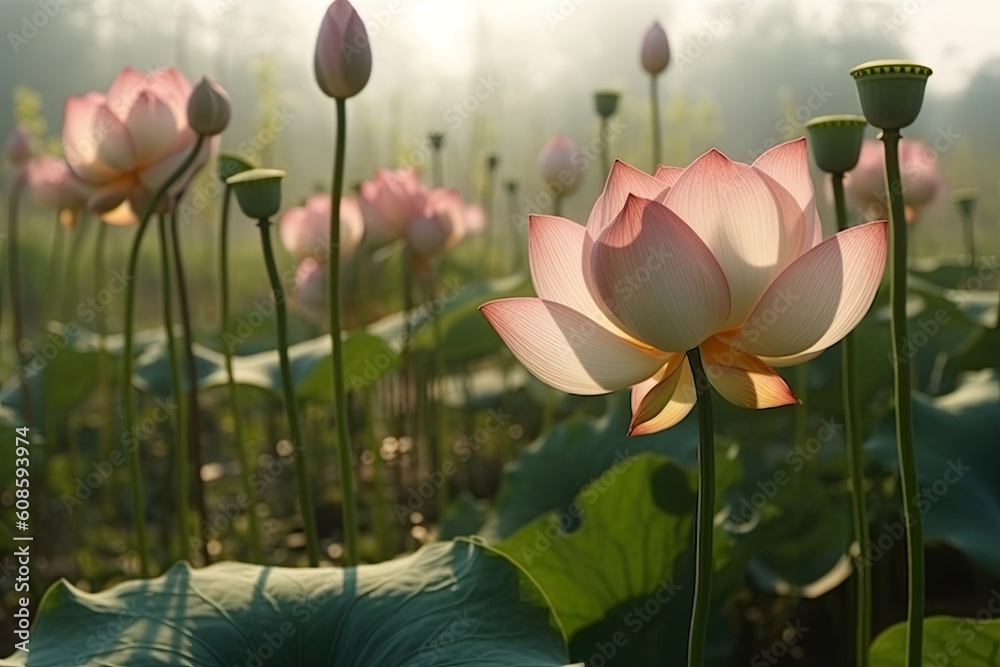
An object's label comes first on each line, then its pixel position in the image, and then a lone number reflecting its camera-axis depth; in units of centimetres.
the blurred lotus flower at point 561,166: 140
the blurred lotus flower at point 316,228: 129
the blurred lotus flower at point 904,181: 127
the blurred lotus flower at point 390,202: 130
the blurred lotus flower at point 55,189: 137
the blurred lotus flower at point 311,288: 142
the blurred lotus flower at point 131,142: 85
